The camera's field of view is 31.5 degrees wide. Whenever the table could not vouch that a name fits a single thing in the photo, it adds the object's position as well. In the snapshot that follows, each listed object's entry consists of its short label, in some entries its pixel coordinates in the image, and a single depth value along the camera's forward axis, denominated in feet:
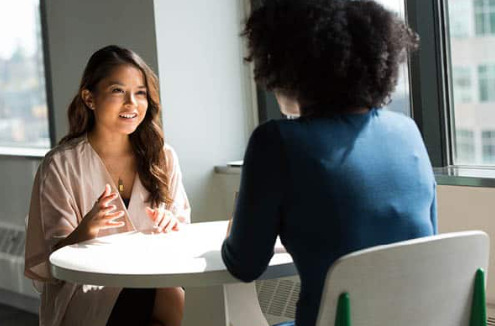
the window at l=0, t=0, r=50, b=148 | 15.31
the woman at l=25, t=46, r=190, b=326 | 8.84
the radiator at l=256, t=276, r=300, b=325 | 11.71
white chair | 5.34
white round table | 6.48
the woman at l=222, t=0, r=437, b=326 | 5.65
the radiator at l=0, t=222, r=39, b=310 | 15.26
